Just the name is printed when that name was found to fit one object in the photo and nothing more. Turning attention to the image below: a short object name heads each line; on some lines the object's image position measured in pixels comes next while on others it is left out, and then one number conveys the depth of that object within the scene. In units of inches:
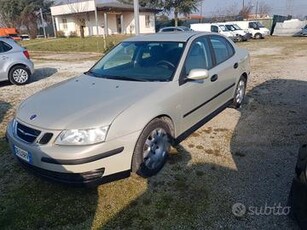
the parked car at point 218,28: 890.7
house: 1364.1
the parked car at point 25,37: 1503.9
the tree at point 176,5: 1370.6
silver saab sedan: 105.7
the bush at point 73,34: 1420.9
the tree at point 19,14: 1627.7
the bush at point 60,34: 1471.5
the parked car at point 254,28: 1002.7
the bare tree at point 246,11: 1892.0
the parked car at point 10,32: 1176.3
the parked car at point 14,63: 320.2
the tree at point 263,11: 2430.5
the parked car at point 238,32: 900.6
